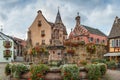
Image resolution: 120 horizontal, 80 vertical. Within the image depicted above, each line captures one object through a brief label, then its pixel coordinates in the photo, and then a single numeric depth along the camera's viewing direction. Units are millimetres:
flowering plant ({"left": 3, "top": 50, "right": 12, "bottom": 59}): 23424
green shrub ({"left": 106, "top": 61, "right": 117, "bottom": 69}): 15073
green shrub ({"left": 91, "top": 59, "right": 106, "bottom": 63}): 16121
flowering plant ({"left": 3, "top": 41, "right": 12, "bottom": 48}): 23711
